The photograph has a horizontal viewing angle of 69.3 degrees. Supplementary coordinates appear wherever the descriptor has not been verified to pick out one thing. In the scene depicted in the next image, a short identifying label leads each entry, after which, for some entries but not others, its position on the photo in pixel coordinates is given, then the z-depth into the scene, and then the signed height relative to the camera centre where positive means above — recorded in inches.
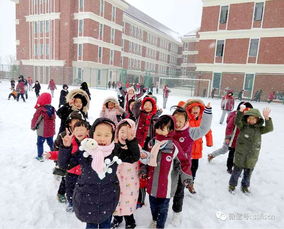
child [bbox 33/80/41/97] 604.7 -25.6
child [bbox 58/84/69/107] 310.2 -22.6
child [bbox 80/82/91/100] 254.0 -5.8
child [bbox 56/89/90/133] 152.9 -17.0
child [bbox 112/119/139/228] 99.4 -49.8
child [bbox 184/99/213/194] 137.3 -20.4
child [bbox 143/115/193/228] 99.7 -38.0
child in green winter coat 143.9 -32.7
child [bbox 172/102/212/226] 116.6 -28.2
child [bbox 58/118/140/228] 82.5 -40.0
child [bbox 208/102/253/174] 173.3 -38.6
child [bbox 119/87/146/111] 232.7 -10.7
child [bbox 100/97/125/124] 181.6 -22.7
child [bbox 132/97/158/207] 158.4 -24.5
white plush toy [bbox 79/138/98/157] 76.6 -23.3
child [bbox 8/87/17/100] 544.7 -45.3
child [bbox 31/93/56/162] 174.1 -34.0
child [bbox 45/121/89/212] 98.7 -32.4
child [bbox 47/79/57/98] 656.0 -21.3
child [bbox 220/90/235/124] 389.4 -22.9
